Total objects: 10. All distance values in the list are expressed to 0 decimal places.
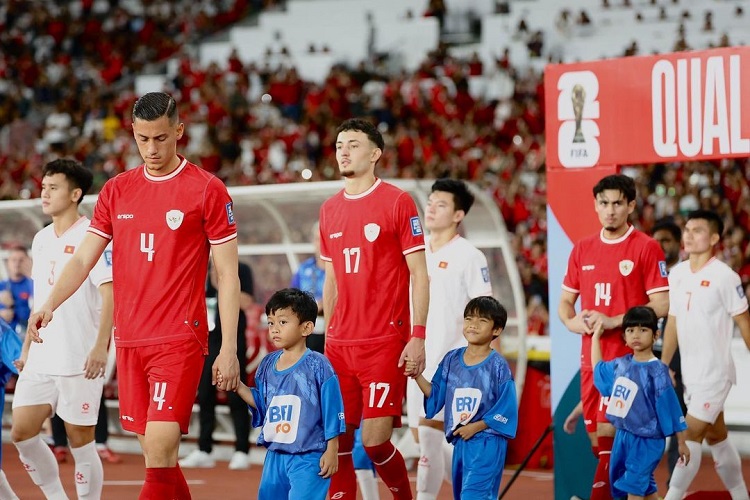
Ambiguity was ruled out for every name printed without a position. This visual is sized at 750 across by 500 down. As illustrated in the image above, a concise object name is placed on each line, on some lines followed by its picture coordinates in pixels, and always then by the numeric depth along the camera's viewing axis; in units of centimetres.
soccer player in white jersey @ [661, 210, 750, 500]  1672
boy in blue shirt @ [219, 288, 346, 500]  1204
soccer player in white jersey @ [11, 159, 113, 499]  1441
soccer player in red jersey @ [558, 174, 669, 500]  1490
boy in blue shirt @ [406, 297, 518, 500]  1346
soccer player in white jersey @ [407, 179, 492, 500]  1608
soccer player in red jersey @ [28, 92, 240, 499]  1124
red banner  1552
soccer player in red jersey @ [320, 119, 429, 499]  1302
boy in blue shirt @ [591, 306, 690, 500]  1461
